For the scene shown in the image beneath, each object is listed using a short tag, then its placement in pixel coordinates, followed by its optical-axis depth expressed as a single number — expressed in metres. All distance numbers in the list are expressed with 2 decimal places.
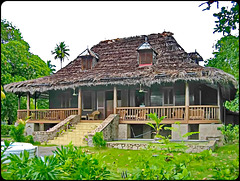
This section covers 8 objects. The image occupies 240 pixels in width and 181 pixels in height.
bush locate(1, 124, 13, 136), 25.97
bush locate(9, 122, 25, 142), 15.38
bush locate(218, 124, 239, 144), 14.17
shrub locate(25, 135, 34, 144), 15.81
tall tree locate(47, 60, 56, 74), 35.26
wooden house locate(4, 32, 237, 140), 16.03
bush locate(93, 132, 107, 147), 13.62
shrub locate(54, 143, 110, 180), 6.52
